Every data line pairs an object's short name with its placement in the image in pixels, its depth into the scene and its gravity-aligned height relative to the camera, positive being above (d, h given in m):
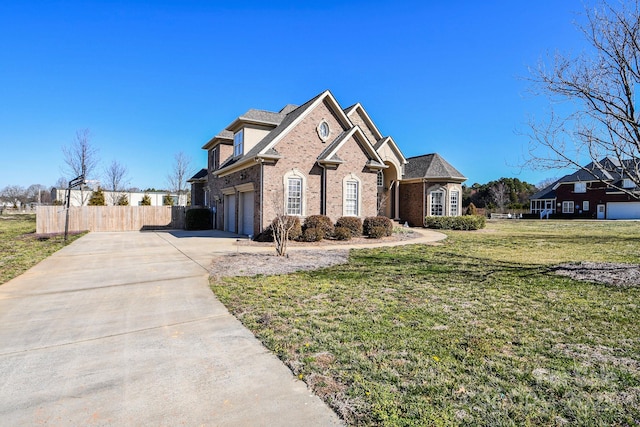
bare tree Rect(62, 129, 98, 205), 29.08 +4.25
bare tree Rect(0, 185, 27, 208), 78.64 +4.25
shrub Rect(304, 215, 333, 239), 16.73 -0.50
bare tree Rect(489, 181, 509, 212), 56.09 +3.43
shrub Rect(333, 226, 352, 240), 16.94 -0.99
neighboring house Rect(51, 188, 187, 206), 41.00 +2.27
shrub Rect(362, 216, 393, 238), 18.39 -0.57
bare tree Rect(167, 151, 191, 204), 42.38 +3.87
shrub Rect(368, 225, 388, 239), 18.16 -0.99
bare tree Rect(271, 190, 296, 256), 11.52 -0.78
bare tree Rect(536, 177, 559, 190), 78.56 +7.15
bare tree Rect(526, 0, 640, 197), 7.39 +2.74
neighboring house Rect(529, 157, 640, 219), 41.94 +1.69
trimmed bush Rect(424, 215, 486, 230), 24.56 -0.59
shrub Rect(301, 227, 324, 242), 16.22 -1.04
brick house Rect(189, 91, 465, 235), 16.84 +2.49
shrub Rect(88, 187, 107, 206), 34.91 +1.33
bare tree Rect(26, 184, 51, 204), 79.75 +4.64
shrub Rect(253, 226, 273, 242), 16.42 -1.08
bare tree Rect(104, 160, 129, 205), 37.41 +2.99
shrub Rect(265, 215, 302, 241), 16.12 -0.85
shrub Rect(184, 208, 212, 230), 25.17 -0.48
